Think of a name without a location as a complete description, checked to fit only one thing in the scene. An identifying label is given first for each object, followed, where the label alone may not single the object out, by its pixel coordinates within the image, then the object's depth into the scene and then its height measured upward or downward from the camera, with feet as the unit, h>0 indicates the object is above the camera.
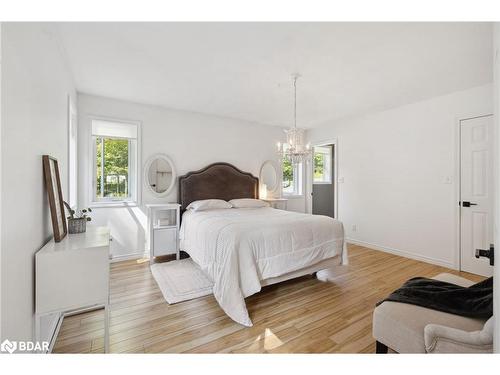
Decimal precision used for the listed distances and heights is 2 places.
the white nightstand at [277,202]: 15.05 -1.06
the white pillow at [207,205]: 11.89 -0.94
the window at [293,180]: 17.78 +0.60
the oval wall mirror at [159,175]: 12.25 +0.70
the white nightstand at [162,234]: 11.25 -2.38
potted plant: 6.08 -1.02
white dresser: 4.47 -1.87
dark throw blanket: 4.32 -2.35
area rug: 8.01 -3.78
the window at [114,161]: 11.25 +1.36
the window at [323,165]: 18.44 +1.87
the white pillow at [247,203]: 13.35 -0.93
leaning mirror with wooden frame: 5.18 -0.20
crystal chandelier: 10.10 +1.79
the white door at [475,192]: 9.46 -0.19
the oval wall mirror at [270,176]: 16.22 +0.85
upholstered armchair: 3.53 -2.51
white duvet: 6.72 -2.12
